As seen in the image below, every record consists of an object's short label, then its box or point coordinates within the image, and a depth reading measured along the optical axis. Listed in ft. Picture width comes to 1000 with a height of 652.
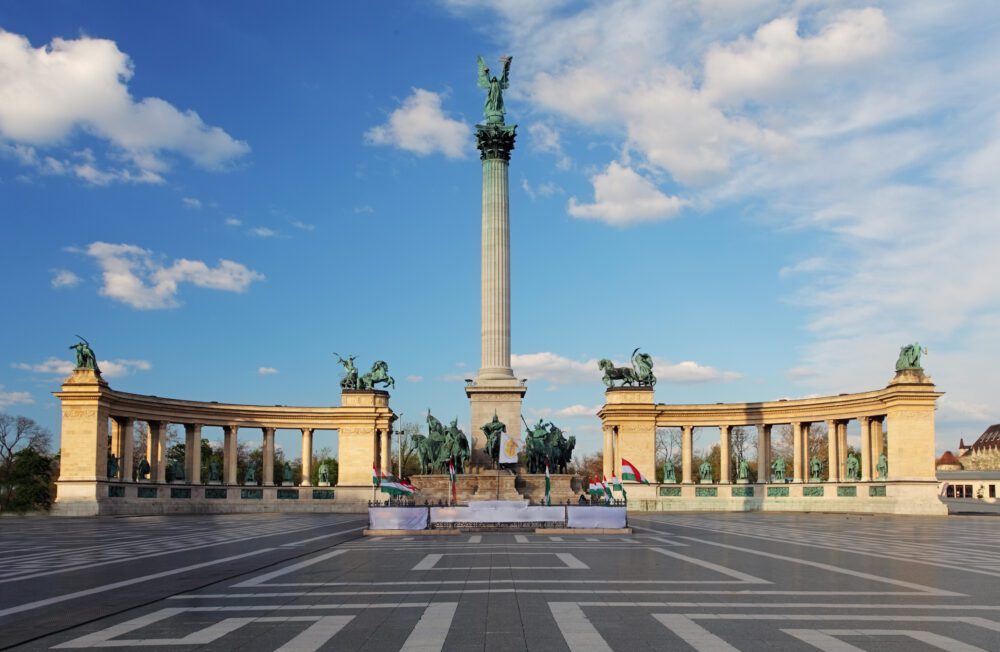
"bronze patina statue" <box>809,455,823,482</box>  278.46
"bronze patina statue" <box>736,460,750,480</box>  374.57
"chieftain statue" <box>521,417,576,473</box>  211.82
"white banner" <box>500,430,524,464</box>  206.80
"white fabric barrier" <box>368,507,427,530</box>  139.54
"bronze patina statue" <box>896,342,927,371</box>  248.52
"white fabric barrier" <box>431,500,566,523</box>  145.38
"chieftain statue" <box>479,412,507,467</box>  208.33
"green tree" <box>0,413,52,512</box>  249.55
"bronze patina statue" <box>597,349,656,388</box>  302.86
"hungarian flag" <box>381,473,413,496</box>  151.84
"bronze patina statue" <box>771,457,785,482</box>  286.46
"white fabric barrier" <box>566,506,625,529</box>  141.38
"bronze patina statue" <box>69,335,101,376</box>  244.83
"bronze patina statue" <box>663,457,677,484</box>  302.25
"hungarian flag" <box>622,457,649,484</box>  157.14
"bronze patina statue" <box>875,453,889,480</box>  255.50
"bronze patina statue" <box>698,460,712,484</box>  295.89
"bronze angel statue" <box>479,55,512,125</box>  237.66
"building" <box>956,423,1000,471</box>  633.00
